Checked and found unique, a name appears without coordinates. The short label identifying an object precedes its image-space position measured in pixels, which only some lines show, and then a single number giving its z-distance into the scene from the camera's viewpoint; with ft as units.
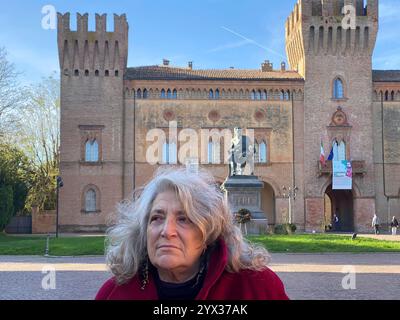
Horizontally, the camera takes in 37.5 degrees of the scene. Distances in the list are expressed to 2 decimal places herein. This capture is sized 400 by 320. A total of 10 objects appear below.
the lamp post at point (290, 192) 154.20
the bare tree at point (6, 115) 129.80
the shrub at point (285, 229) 116.15
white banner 153.69
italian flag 153.48
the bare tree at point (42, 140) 172.04
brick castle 153.38
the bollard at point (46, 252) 72.83
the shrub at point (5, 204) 129.08
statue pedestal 93.04
